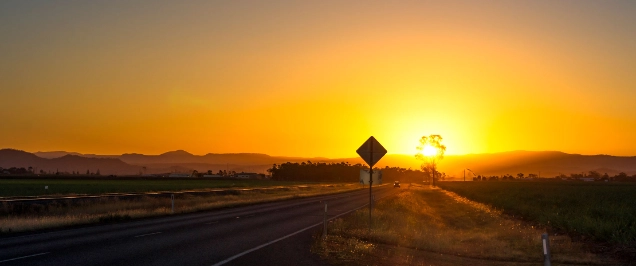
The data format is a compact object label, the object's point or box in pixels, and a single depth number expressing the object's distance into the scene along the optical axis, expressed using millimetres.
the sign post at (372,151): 22641
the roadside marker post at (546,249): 10738
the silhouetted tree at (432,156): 150500
